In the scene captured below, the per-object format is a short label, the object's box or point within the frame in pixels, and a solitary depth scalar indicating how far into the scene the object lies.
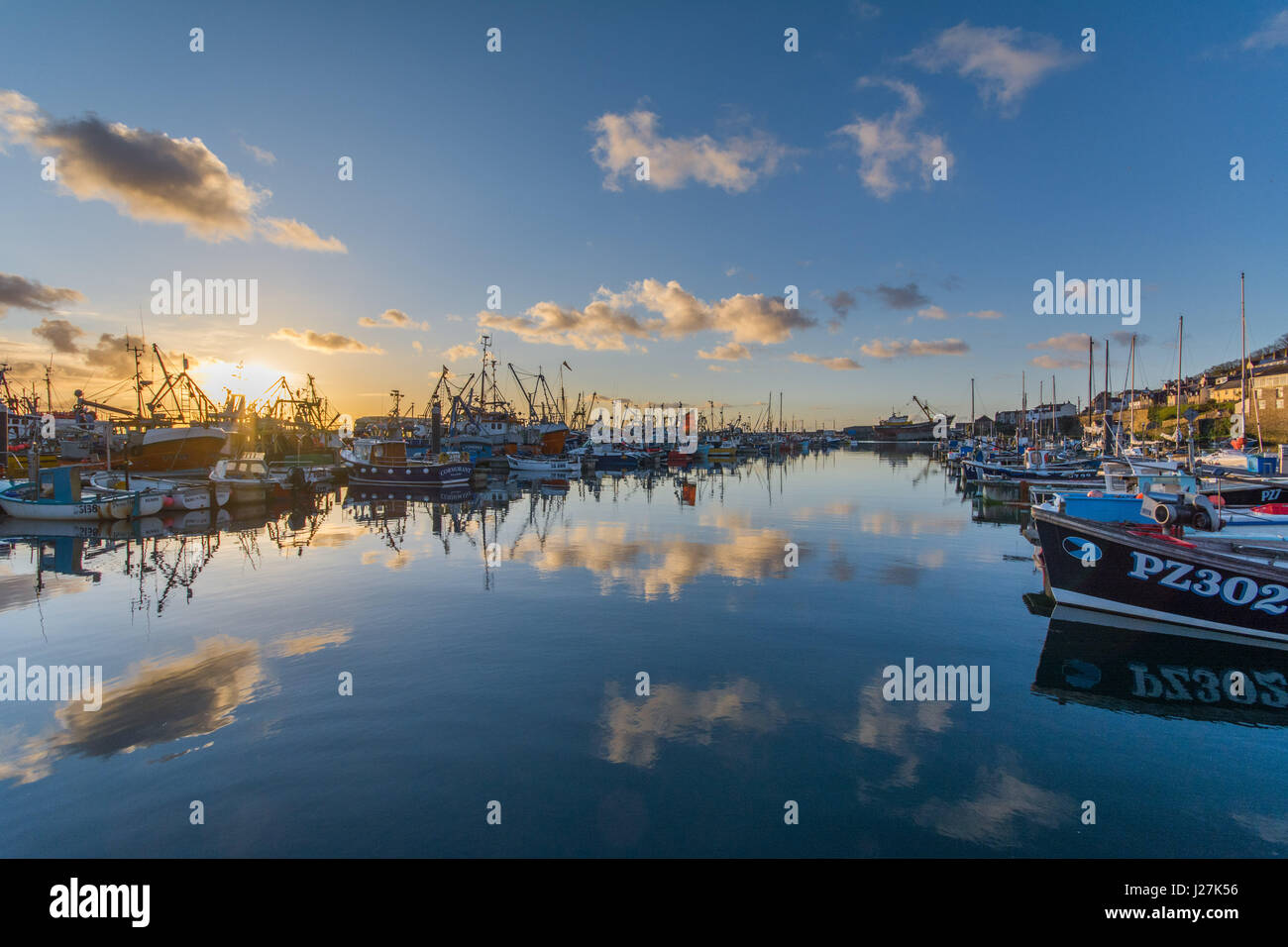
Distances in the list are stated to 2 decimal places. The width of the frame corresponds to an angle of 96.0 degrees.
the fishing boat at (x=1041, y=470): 45.53
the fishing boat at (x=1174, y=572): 11.27
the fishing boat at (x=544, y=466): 64.12
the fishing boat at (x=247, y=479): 35.53
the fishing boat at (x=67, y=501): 28.39
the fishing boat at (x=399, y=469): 47.72
